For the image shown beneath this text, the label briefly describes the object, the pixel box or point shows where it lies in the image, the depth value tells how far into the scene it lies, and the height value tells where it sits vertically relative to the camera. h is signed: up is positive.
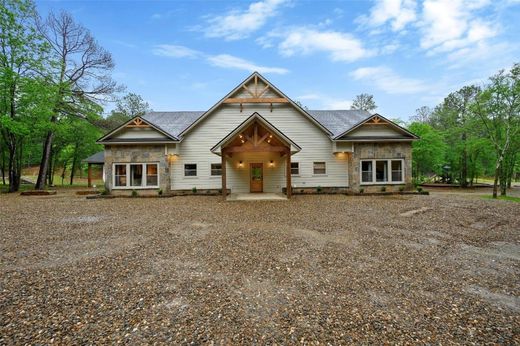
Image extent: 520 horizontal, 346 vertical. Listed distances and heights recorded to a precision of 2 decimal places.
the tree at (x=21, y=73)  16.17 +7.99
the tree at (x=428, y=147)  23.28 +3.12
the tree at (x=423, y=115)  41.53 +11.67
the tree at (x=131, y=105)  39.28 +13.41
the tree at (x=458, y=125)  23.03 +5.53
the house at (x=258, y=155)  15.22 +1.63
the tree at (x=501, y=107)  14.38 +4.72
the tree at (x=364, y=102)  38.28 +13.07
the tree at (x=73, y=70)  19.38 +10.13
